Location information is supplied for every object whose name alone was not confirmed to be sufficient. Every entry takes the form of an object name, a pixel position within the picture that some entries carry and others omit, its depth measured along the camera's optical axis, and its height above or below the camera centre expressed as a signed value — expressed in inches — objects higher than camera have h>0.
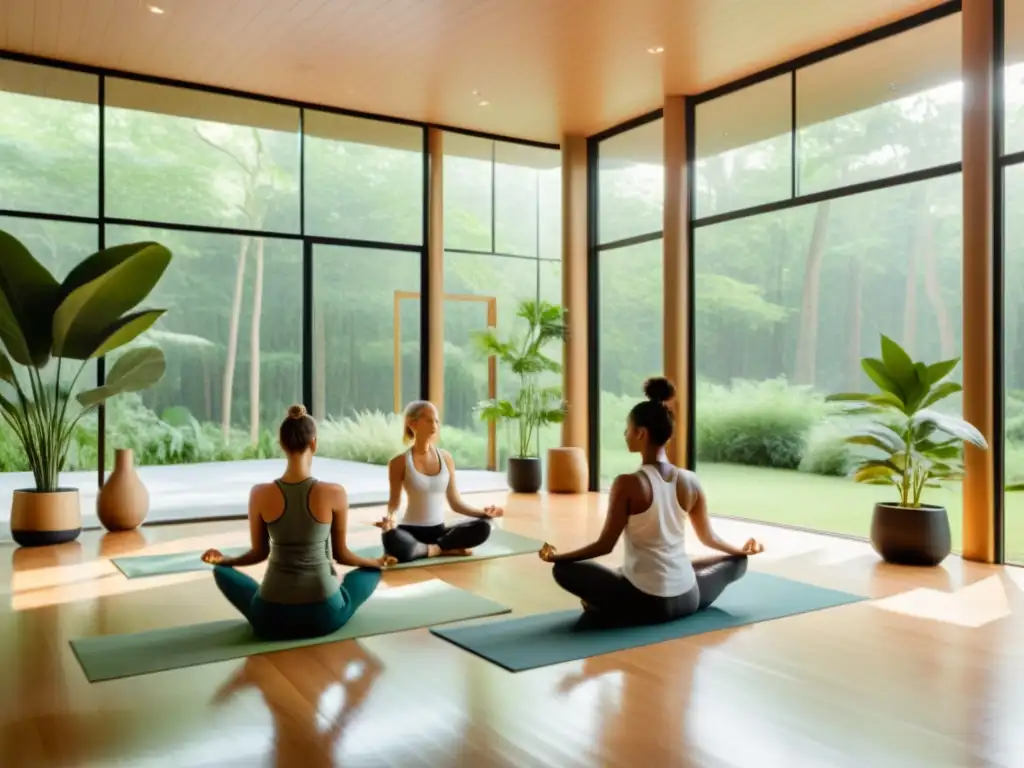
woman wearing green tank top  127.0 -25.0
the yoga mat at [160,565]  184.4 -39.4
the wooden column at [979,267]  198.1 +25.2
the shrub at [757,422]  258.2 -12.3
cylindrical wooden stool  315.6 -32.2
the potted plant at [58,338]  208.8 +9.8
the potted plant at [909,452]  192.9 -15.6
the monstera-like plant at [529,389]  316.5 -3.3
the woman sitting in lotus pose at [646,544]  133.9 -24.4
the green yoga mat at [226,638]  122.3 -38.3
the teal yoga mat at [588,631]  125.6 -38.1
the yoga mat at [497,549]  192.2 -38.9
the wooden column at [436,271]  310.0 +37.3
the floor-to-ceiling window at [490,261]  319.3 +43.0
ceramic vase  234.4 -30.9
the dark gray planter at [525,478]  316.5 -34.4
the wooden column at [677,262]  284.7 +37.5
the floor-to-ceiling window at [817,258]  224.7 +34.2
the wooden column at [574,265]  329.7 +42.1
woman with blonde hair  185.6 -26.0
